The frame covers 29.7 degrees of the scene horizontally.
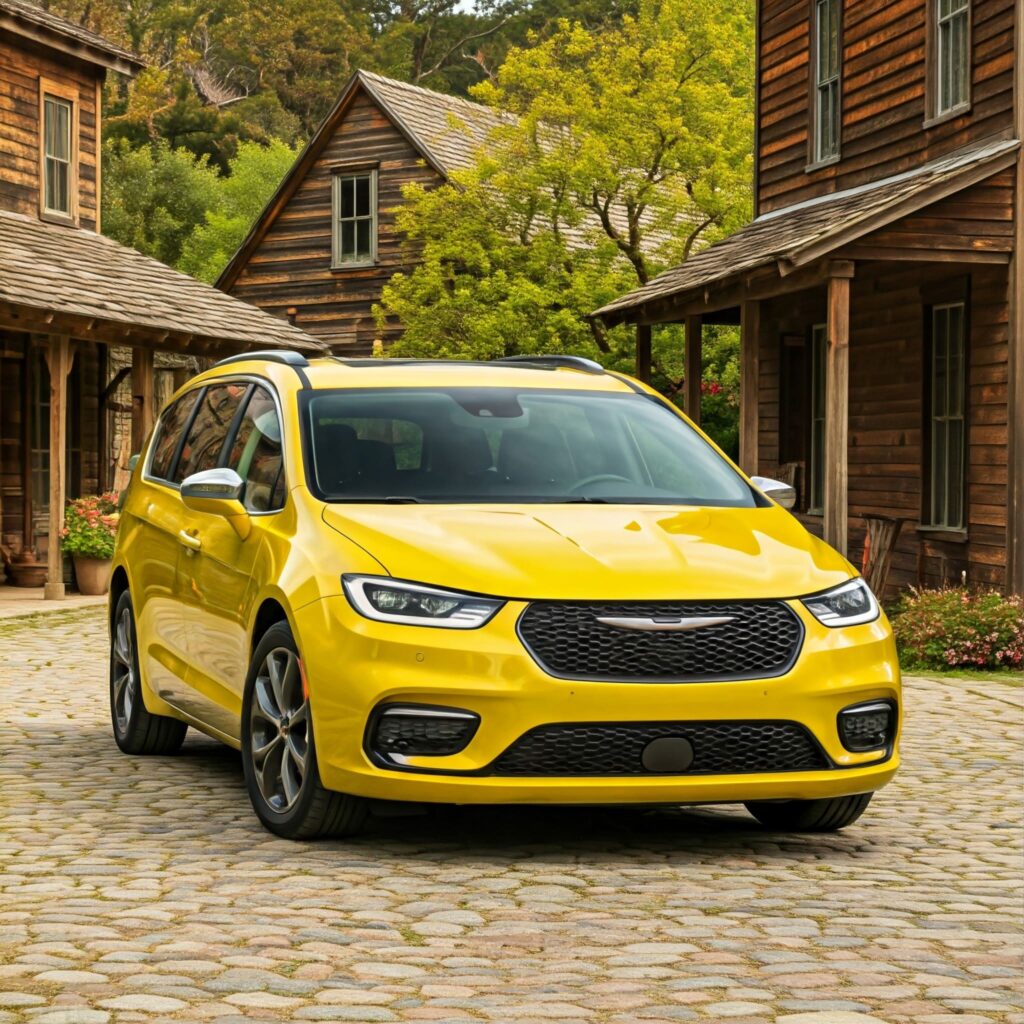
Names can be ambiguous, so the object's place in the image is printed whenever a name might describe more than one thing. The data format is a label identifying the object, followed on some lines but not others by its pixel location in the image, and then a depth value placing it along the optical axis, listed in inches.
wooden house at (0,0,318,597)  826.8
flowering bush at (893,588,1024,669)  573.3
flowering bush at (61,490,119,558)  839.1
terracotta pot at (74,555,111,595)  845.8
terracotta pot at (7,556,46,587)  910.4
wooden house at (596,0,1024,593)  631.8
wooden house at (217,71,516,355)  1384.1
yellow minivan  254.7
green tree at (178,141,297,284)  2082.9
